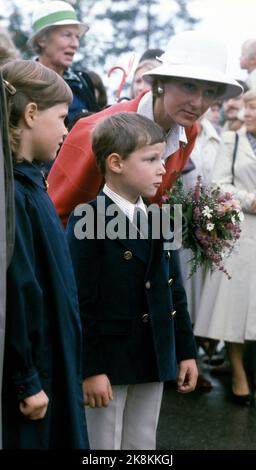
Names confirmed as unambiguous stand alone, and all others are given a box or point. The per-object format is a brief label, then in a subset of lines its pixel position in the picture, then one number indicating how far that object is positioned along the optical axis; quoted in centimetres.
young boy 332
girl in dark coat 263
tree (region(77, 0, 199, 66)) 2336
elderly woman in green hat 553
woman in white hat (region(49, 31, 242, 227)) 391
